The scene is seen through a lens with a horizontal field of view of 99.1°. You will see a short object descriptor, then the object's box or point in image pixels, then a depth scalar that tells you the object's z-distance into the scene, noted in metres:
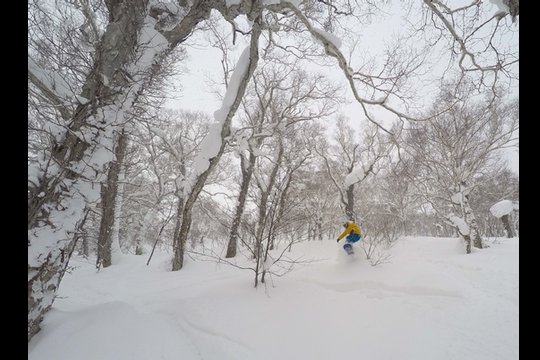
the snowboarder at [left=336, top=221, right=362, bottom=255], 6.46
